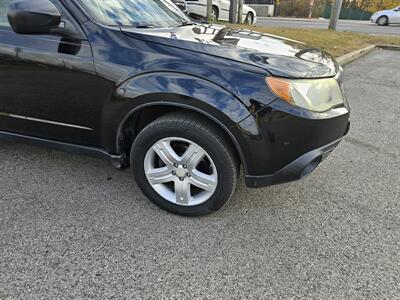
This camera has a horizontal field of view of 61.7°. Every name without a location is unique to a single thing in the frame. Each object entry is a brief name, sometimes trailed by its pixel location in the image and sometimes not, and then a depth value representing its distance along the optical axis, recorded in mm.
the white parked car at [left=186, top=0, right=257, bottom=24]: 13704
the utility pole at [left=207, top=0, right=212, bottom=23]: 11608
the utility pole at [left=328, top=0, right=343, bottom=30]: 12222
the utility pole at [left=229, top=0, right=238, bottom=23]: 12789
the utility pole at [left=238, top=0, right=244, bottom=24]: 13047
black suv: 2062
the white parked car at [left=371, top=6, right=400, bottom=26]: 23547
